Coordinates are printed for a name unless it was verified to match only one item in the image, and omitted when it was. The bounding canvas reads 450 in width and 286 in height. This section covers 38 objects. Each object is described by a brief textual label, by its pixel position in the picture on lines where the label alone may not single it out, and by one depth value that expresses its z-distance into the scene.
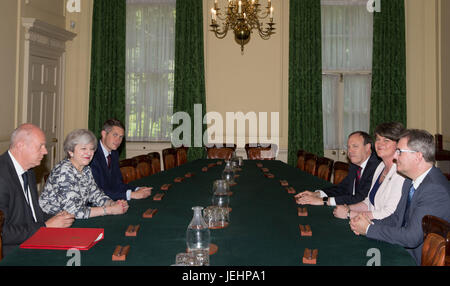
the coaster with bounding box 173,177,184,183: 4.43
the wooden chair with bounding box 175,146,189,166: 6.97
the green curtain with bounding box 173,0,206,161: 8.46
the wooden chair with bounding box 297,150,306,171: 6.21
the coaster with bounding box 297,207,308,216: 2.98
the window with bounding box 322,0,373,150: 8.54
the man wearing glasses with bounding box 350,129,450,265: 2.31
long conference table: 2.02
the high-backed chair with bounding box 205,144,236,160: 7.66
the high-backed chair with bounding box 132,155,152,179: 5.07
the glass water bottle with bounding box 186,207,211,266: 2.08
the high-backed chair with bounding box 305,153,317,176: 5.57
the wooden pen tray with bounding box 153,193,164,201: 3.47
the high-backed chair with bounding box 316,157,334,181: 5.05
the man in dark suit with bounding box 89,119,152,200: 4.03
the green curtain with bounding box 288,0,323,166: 8.37
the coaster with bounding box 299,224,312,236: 2.46
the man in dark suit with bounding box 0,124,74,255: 2.46
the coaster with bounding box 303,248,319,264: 1.99
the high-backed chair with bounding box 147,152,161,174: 5.56
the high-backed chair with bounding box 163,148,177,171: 6.32
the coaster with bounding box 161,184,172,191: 3.94
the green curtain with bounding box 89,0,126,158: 8.58
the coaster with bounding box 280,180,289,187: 4.22
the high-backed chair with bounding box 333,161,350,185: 4.58
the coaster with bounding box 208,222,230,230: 2.60
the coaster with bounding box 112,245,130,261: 2.01
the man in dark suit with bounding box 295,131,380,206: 3.72
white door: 7.40
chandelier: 5.21
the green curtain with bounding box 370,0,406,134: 8.30
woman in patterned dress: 2.89
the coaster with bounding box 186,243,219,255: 2.13
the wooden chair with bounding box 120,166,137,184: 4.72
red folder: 2.13
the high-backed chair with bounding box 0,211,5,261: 2.16
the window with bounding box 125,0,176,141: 8.74
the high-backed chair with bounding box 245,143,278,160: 7.74
